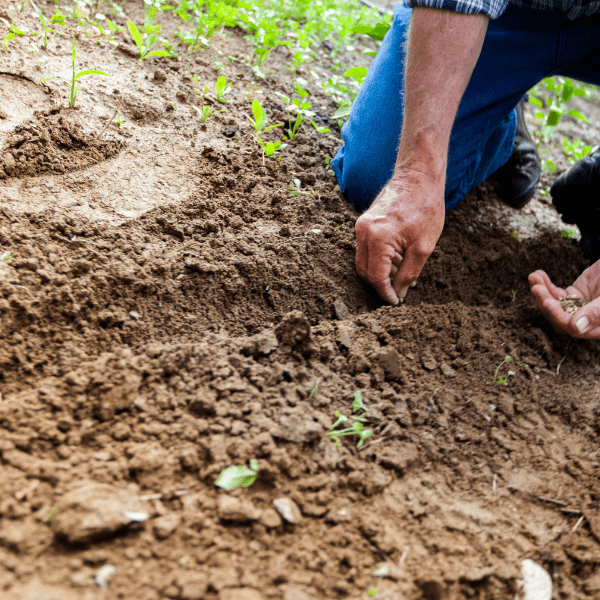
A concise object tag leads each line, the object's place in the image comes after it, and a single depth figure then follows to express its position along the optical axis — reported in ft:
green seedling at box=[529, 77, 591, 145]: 5.41
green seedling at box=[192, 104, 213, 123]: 4.53
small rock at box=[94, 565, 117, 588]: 2.97
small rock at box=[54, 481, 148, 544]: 3.02
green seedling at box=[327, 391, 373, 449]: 3.39
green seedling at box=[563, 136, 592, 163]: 6.01
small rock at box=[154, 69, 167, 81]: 4.69
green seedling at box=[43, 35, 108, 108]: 4.16
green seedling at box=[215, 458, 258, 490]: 3.19
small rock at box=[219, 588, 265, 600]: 3.00
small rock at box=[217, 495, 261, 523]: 3.15
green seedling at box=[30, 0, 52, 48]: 4.52
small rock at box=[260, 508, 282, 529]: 3.17
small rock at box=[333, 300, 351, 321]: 3.92
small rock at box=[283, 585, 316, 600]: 3.02
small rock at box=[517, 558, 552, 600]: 3.22
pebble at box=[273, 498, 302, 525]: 3.19
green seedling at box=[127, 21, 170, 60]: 4.63
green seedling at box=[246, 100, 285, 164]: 4.45
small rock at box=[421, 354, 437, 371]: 3.75
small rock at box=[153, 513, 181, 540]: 3.09
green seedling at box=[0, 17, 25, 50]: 4.37
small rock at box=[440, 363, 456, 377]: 3.76
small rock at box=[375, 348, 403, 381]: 3.64
